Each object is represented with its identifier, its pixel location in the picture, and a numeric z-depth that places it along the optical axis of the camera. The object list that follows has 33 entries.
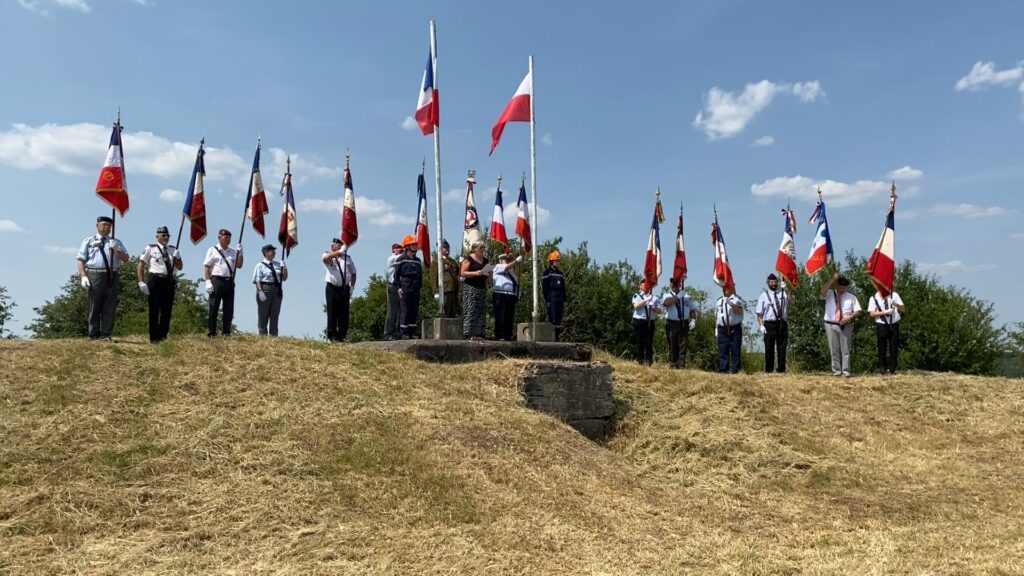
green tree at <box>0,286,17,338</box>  41.16
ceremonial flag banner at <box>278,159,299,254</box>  13.29
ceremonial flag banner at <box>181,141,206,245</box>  11.34
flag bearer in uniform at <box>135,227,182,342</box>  10.24
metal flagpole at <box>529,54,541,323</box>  12.98
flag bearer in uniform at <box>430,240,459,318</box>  13.64
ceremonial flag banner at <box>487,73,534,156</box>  13.16
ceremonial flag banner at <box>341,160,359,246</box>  13.52
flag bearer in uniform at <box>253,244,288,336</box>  12.21
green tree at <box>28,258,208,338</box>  39.06
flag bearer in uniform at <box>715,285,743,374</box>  15.33
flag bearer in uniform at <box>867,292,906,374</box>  14.66
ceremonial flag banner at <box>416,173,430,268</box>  15.27
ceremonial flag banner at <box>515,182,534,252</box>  16.36
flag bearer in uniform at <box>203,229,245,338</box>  11.02
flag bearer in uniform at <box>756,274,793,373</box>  14.62
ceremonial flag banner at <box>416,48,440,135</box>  12.68
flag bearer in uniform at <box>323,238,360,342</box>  12.44
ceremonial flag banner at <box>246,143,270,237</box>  12.58
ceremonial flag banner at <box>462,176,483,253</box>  15.35
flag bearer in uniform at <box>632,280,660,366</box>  16.08
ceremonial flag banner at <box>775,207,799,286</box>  16.23
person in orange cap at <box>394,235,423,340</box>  12.17
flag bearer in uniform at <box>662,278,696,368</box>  15.34
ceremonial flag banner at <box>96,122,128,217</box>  10.50
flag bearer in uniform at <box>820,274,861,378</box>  13.83
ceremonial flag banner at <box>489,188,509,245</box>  17.38
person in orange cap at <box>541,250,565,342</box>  15.27
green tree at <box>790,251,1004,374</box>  27.12
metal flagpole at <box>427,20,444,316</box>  11.88
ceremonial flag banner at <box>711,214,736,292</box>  16.00
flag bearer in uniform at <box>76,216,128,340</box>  10.20
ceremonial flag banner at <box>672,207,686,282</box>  16.64
